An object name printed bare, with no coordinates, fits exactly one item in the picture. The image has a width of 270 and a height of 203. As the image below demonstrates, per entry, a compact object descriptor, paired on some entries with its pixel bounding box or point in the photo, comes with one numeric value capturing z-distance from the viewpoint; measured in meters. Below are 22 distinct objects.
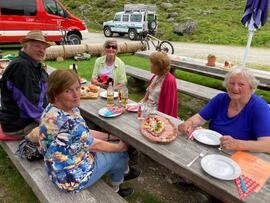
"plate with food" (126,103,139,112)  3.03
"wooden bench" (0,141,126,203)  2.08
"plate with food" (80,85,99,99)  3.51
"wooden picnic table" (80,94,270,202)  1.75
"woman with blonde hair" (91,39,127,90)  4.49
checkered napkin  1.69
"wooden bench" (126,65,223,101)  4.72
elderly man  2.79
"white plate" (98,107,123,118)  2.89
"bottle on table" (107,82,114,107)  3.13
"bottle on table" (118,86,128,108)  3.15
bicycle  11.72
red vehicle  10.51
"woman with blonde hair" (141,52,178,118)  3.28
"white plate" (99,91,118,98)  3.54
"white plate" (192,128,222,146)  2.31
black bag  2.56
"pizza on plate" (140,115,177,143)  2.35
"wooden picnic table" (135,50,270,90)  5.46
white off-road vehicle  17.68
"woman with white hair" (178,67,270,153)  2.18
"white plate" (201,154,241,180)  1.84
